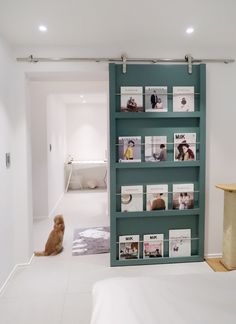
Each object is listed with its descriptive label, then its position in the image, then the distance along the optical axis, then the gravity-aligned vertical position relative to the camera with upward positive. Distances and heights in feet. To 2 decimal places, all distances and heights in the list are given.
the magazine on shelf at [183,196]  10.36 -1.88
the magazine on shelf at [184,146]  10.21 -0.06
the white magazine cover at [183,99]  10.11 +1.61
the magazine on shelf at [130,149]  10.04 -0.16
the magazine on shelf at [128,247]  10.27 -3.69
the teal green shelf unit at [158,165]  9.99 -0.74
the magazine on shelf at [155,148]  10.11 -0.13
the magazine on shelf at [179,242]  10.45 -3.60
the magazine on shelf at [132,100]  9.95 +1.55
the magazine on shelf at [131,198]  10.16 -1.91
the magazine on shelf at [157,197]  10.23 -1.89
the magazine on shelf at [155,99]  10.02 +1.60
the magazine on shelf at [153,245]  10.36 -3.67
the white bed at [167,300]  3.88 -2.37
